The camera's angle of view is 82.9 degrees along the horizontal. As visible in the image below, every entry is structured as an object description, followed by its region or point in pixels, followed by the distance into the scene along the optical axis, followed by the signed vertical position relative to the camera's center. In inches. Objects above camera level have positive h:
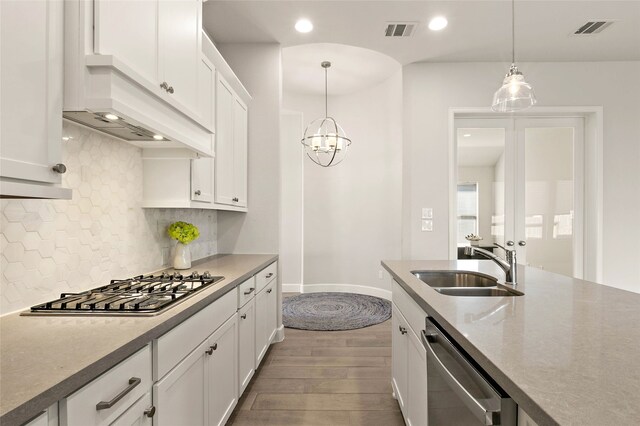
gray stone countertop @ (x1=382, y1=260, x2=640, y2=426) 25.4 -12.6
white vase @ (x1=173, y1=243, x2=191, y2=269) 94.7 -10.3
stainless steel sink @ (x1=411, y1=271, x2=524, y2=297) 74.9 -14.4
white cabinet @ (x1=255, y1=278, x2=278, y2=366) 107.4 -32.3
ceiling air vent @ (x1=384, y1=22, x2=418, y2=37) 129.1 +69.9
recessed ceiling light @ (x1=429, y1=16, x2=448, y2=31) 125.9 +69.9
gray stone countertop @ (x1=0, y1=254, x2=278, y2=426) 29.0 -13.8
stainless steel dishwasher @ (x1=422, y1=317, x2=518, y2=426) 32.6 -18.1
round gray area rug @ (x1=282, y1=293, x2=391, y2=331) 163.2 -46.7
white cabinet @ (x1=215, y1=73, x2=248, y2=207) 107.3 +23.7
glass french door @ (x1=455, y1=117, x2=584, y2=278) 164.2 +17.0
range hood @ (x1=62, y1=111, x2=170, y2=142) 52.5 +15.7
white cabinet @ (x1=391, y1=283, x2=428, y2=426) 62.6 -28.5
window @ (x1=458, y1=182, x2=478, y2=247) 167.0 +4.5
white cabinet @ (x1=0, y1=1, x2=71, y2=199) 36.9 +13.2
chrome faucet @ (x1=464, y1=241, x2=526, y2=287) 70.3 -8.8
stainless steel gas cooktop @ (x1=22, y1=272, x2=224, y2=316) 51.2 -12.9
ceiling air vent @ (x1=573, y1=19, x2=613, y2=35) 127.5 +69.9
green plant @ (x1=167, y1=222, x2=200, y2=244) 94.8 -3.5
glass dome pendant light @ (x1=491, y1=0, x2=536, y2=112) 90.9 +33.1
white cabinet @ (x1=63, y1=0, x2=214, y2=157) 46.5 +22.9
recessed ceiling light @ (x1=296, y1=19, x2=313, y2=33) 127.4 +69.7
